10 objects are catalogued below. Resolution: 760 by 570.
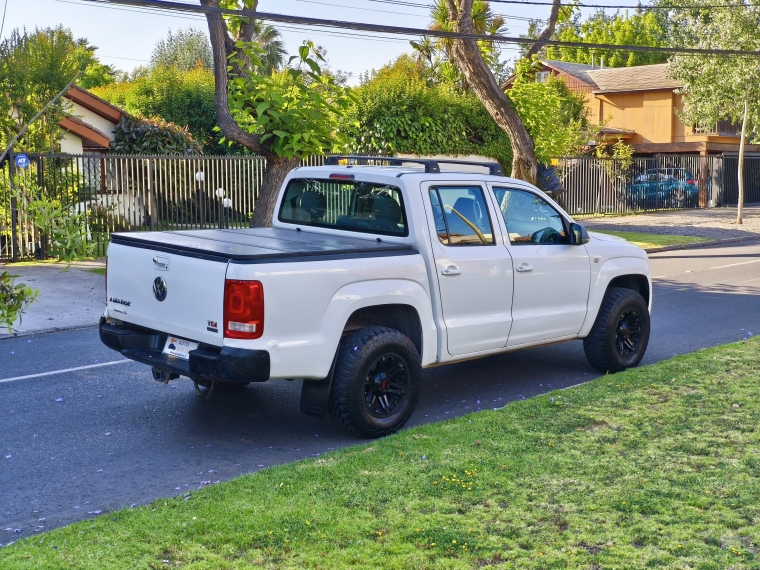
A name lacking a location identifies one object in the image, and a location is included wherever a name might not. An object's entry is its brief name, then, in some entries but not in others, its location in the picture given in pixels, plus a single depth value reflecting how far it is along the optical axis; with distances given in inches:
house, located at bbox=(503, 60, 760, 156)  1788.9
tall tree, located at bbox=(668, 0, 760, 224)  1062.4
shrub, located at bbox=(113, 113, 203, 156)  1042.7
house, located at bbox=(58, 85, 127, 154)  957.8
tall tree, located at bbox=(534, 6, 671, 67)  2974.9
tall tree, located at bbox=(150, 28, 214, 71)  3309.5
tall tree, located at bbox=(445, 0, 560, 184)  757.3
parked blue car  1323.8
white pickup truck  233.3
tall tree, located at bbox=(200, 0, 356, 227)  544.1
